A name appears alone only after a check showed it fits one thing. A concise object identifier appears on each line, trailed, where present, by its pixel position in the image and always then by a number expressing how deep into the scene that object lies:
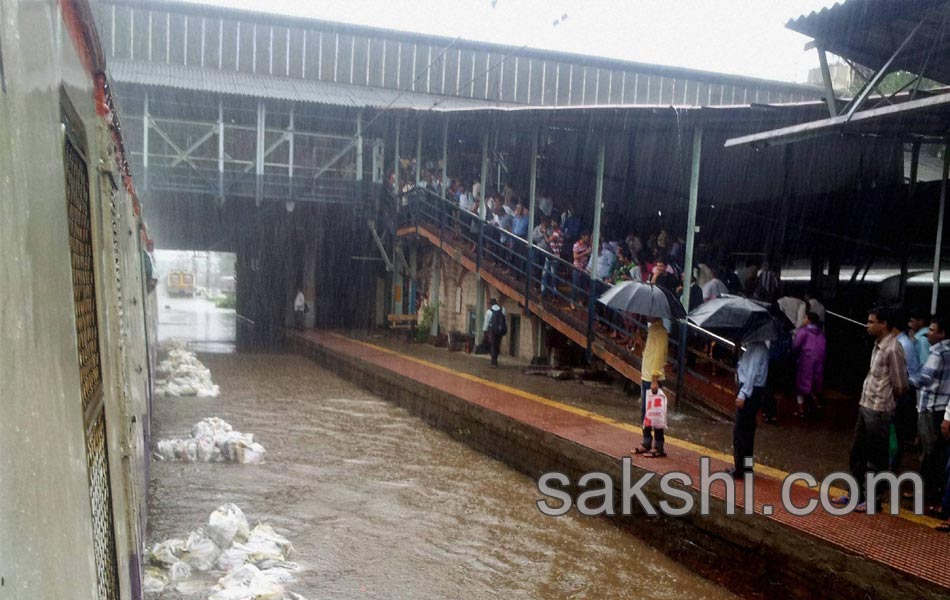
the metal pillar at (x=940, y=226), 8.91
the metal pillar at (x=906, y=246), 11.37
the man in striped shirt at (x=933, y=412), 6.23
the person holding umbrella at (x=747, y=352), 7.08
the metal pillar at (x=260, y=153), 20.84
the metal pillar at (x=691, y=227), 10.70
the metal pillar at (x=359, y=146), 21.98
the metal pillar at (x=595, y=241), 12.30
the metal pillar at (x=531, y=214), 14.28
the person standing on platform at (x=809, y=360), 10.24
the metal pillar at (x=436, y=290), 20.12
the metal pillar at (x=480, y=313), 17.48
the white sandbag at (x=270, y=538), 6.62
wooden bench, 20.89
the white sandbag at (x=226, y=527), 6.34
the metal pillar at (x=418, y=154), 20.31
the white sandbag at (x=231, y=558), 6.14
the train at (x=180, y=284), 74.75
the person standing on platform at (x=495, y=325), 15.36
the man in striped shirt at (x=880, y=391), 6.02
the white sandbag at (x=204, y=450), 9.65
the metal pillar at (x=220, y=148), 20.41
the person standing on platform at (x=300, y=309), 25.20
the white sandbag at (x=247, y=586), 5.34
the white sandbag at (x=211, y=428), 10.09
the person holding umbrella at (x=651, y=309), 8.41
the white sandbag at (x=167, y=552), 6.05
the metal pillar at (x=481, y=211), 16.17
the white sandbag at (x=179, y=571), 5.87
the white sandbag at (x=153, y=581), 5.64
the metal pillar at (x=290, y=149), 21.36
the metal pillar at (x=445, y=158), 18.66
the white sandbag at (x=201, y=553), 6.07
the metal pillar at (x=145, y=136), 19.50
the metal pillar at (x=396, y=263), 21.38
